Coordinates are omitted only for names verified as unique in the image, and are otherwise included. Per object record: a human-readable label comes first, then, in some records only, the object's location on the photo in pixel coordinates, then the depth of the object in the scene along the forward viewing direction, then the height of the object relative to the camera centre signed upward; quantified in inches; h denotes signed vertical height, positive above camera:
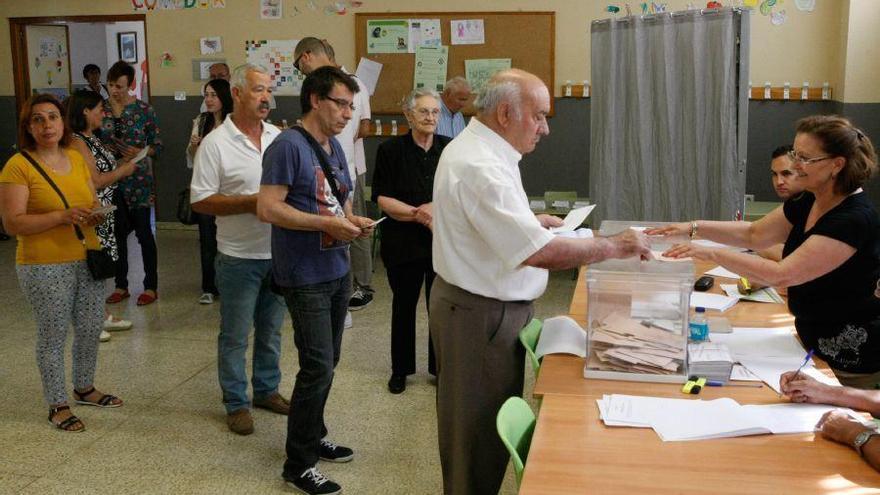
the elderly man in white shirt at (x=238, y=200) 148.9 -16.0
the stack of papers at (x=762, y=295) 138.4 -30.5
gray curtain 199.2 -3.7
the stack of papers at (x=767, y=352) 103.8 -31.5
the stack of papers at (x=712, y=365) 101.5 -30.2
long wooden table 76.6 -32.8
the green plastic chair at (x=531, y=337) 108.4 -29.5
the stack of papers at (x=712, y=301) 133.0 -30.5
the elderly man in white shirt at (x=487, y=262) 100.4 -18.6
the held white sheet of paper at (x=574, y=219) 123.4 -16.8
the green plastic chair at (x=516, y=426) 86.7 -33.1
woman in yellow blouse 151.9 -22.0
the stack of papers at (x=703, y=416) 87.1 -32.0
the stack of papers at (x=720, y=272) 155.5 -30.4
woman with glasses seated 108.3 -19.9
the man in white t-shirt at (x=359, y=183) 237.5 -23.8
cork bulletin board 316.8 +19.8
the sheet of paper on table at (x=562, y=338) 110.9 -30.4
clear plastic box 102.4 -26.3
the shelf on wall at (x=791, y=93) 296.4 +2.0
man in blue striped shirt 238.7 -0.3
